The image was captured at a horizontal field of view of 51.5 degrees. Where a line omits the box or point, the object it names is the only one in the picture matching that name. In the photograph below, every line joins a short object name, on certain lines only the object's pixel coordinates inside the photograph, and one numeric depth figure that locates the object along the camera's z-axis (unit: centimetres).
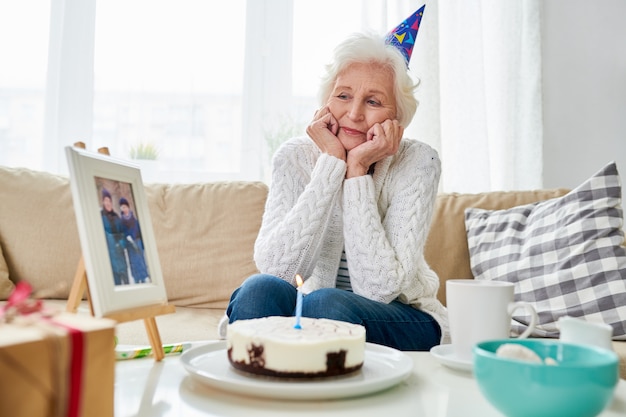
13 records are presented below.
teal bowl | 66
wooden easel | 85
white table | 74
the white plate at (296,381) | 75
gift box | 55
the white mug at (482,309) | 95
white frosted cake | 80
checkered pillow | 188
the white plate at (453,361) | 95
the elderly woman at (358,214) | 149
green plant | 301
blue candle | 89
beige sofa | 221
